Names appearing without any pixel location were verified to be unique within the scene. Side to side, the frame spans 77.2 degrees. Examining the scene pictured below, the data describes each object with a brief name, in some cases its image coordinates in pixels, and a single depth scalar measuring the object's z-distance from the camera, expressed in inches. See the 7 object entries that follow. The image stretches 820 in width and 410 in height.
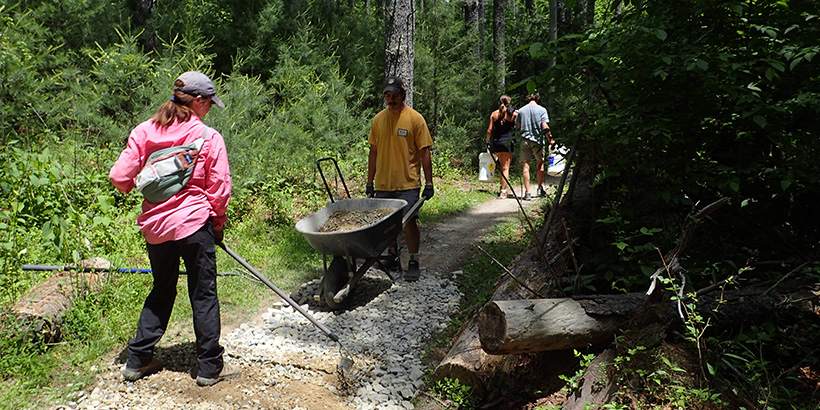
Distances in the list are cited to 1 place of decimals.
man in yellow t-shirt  211.5
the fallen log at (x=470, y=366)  130.5
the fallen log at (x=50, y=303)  143.6
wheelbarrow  171.8
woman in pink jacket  127.5
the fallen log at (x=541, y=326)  114.9
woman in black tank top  393.7
